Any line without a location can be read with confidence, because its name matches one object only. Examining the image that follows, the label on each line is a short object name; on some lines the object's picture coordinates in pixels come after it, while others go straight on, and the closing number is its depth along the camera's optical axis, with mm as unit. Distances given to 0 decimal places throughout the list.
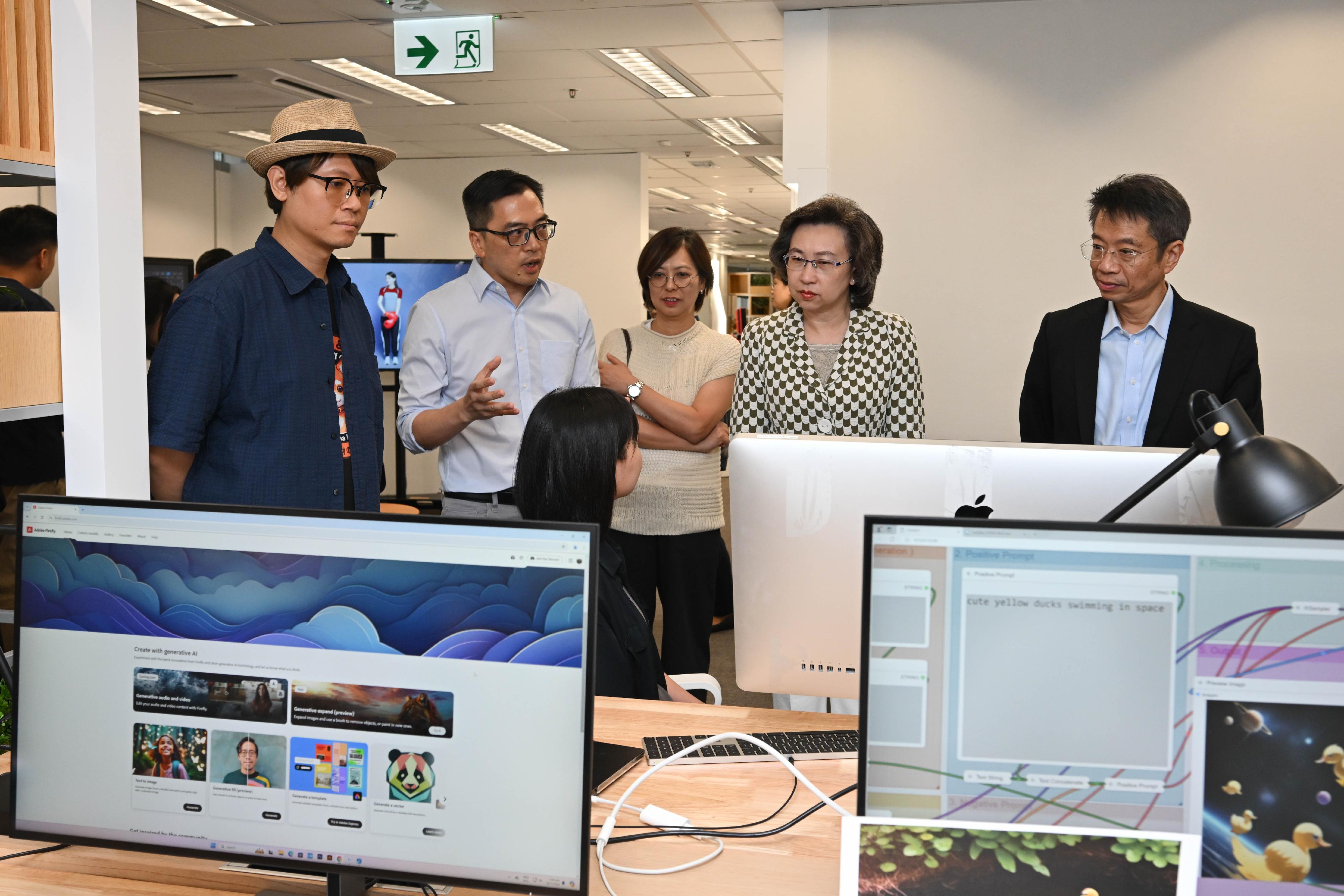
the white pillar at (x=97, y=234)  2205
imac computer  1293
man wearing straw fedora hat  2098
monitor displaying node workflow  958
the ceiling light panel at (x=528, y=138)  8836
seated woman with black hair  1840
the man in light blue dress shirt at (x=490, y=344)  2840
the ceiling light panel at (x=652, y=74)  6508
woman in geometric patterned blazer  2562
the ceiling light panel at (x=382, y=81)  6766
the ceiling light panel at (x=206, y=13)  5434
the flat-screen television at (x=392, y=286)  7605
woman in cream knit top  3283
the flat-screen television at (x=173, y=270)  8086
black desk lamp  1120
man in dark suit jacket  2549
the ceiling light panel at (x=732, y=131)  8719
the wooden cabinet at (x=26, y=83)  2025
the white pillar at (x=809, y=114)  5172
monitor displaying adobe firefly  1000
